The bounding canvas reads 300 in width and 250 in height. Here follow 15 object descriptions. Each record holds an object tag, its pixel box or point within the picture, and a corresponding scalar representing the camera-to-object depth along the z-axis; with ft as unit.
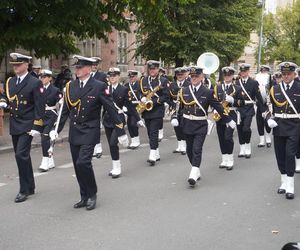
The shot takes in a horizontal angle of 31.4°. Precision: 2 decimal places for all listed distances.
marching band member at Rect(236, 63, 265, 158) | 36.91
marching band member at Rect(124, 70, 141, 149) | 41.11
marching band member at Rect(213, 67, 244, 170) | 32.22
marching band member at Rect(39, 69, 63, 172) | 31.48
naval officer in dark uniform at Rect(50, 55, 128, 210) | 22.22
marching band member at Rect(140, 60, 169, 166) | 33.94
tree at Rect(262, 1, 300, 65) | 168.55
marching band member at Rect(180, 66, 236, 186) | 27.55
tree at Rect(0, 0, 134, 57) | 43.45
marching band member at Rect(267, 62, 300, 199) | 24.98
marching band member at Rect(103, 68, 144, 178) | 29.45
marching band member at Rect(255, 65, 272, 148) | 42.51
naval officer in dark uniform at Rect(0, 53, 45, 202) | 23.66
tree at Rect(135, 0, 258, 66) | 69.26
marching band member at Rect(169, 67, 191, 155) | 38.45
